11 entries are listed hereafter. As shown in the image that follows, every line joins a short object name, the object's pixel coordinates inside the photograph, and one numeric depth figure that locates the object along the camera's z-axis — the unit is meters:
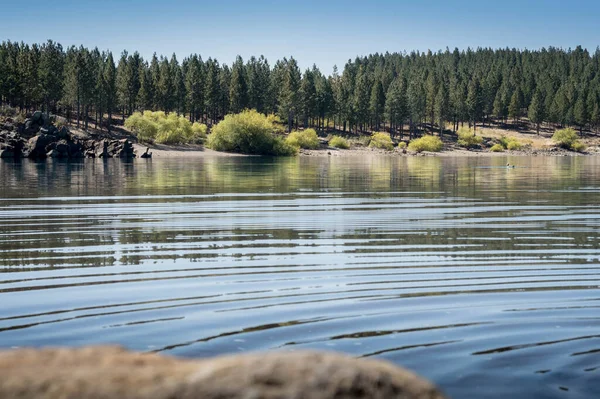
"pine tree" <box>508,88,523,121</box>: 183.12
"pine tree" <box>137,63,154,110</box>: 139.12
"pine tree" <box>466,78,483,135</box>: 174.62
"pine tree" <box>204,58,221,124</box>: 147.88
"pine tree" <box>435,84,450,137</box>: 166.50
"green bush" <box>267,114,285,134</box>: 134.02
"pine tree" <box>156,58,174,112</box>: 141.12
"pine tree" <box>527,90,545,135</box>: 176.12
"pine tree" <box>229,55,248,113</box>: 150.75
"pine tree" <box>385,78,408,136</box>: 160.75
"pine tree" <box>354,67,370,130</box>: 158.75
